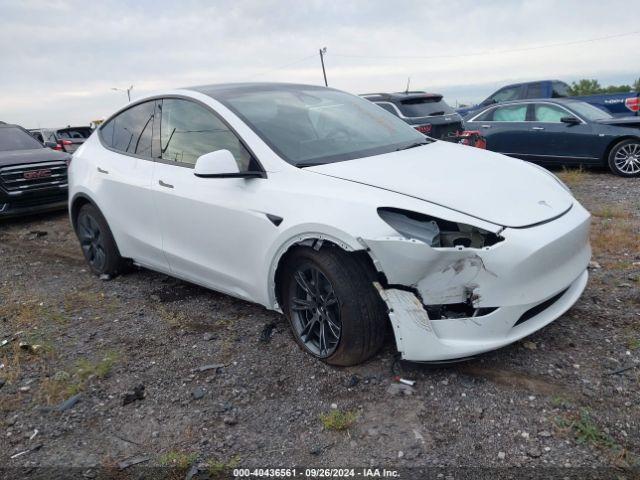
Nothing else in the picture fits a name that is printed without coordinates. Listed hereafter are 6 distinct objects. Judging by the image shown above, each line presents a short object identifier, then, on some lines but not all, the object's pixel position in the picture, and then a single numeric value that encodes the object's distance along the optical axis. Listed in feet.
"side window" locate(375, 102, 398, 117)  32.93
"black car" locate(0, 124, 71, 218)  26.66
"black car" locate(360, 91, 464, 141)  32.24
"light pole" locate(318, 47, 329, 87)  133.67
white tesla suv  9.12
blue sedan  29.45
